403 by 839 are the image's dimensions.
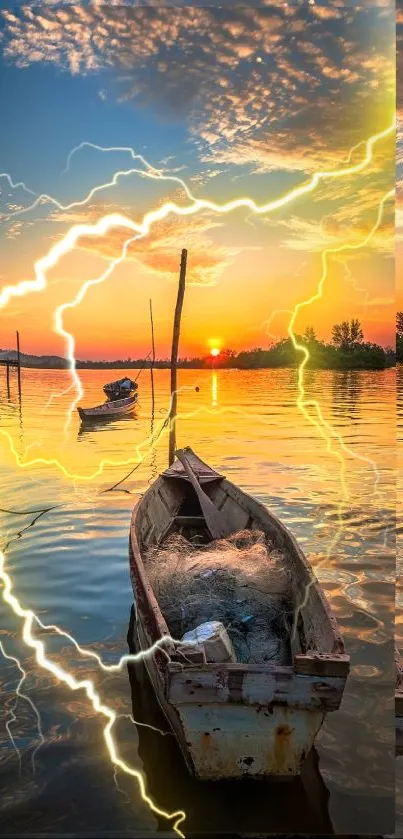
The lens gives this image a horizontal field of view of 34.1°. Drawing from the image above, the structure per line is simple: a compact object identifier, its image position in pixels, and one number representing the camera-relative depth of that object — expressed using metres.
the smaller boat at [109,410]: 26.48
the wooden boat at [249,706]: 3.57
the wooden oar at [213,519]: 8.17
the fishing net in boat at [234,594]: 4.81
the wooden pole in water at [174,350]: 13.68
